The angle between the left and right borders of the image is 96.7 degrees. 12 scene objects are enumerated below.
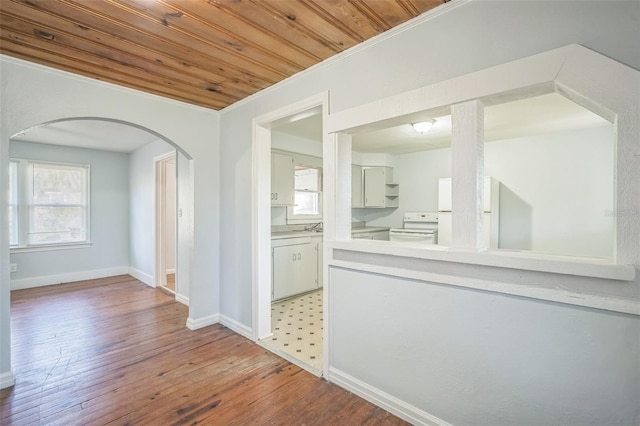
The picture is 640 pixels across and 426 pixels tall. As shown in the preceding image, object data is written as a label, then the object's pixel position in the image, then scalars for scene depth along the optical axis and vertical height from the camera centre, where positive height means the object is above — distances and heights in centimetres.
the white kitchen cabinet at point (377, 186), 544 +43
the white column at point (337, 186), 212 +17
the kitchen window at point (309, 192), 479 +28
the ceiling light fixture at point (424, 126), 324 +95
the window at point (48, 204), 464 +9
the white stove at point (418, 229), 481 -38
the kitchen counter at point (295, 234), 395 -38
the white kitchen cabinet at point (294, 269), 392 -87
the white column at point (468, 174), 151 +18
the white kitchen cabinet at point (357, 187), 536 +41
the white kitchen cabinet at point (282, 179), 412 +43
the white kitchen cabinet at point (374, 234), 492 -48
